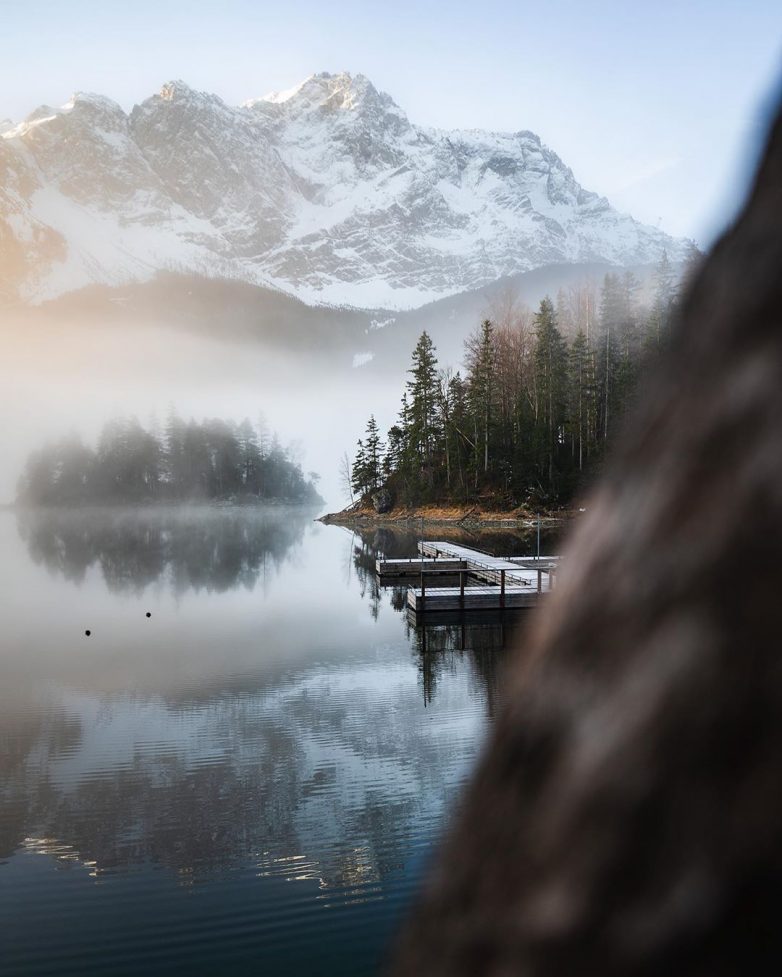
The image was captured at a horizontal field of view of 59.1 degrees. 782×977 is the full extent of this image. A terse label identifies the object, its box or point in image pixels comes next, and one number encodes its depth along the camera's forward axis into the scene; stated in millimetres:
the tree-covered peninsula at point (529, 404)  56812
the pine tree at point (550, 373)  58656
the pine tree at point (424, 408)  67000
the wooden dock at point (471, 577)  23766
